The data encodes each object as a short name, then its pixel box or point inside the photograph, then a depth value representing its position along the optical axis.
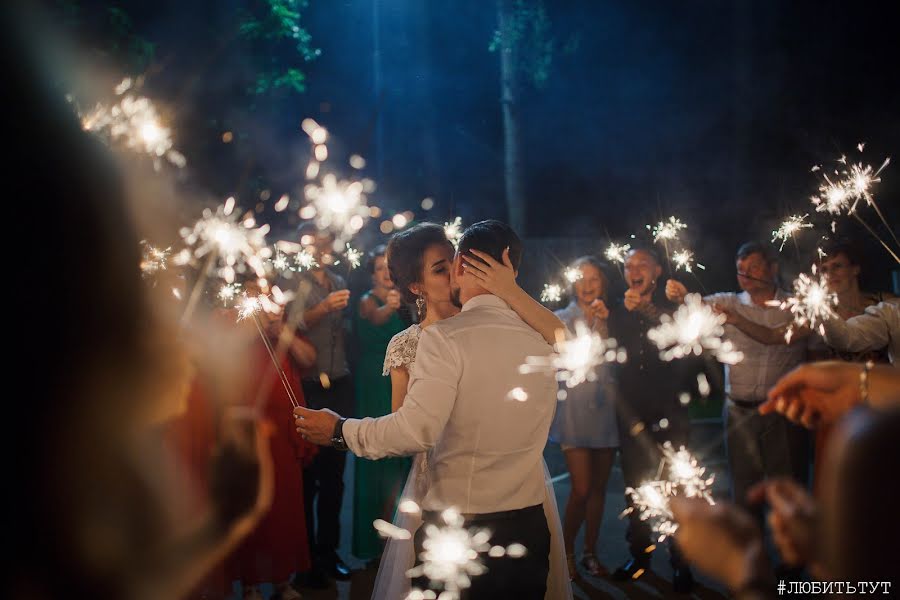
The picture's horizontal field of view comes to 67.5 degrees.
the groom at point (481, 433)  2.42
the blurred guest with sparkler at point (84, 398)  1.26
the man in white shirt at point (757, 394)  4.55
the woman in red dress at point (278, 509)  4.21
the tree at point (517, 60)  10.93
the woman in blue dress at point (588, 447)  4.77
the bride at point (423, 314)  2.71
